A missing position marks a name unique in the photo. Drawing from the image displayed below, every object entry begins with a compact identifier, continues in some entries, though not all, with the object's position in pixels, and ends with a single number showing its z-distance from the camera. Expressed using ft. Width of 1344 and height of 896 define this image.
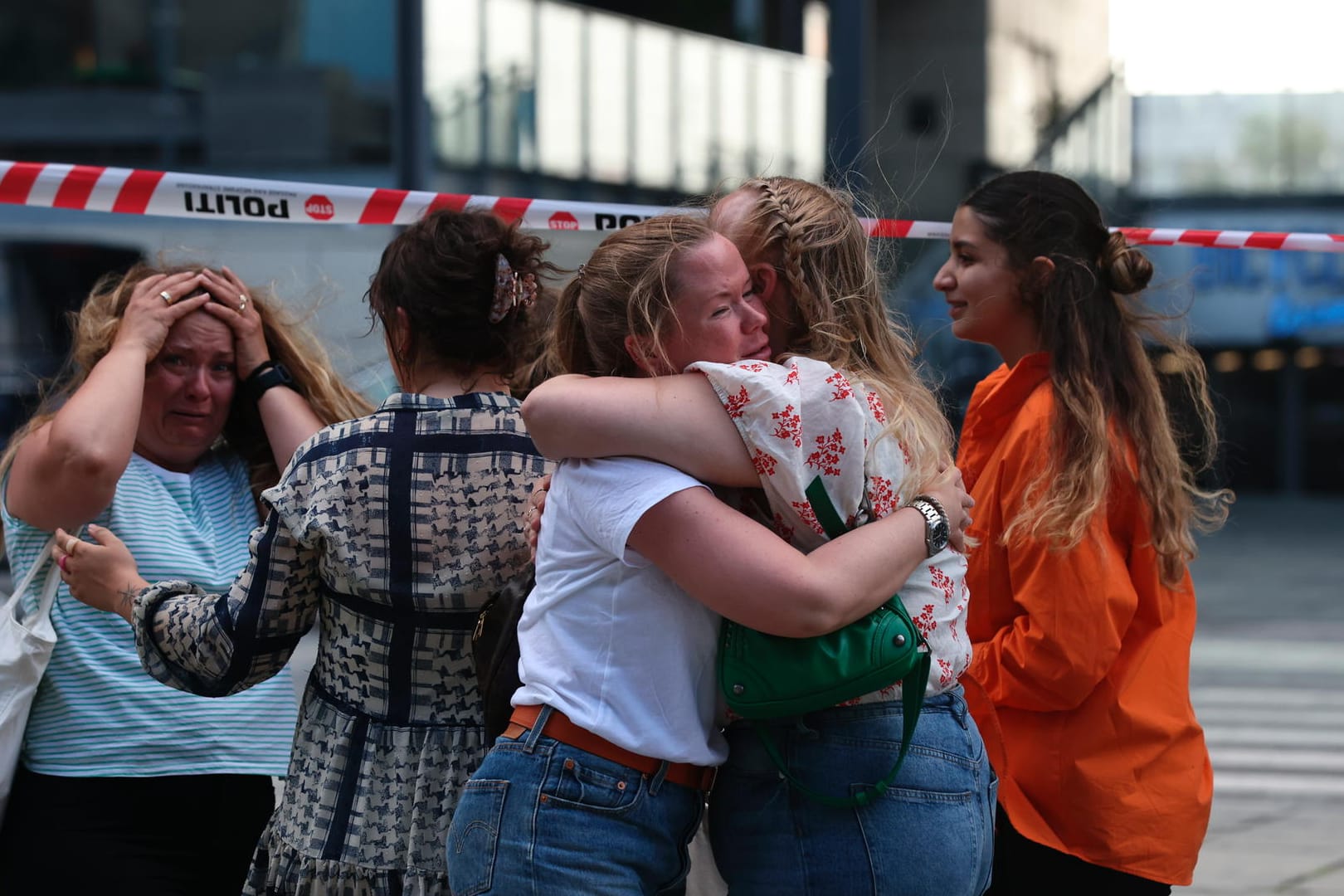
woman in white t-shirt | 12.48
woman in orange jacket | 17.37
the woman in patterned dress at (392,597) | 15.17
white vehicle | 95.40
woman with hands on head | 17.90
